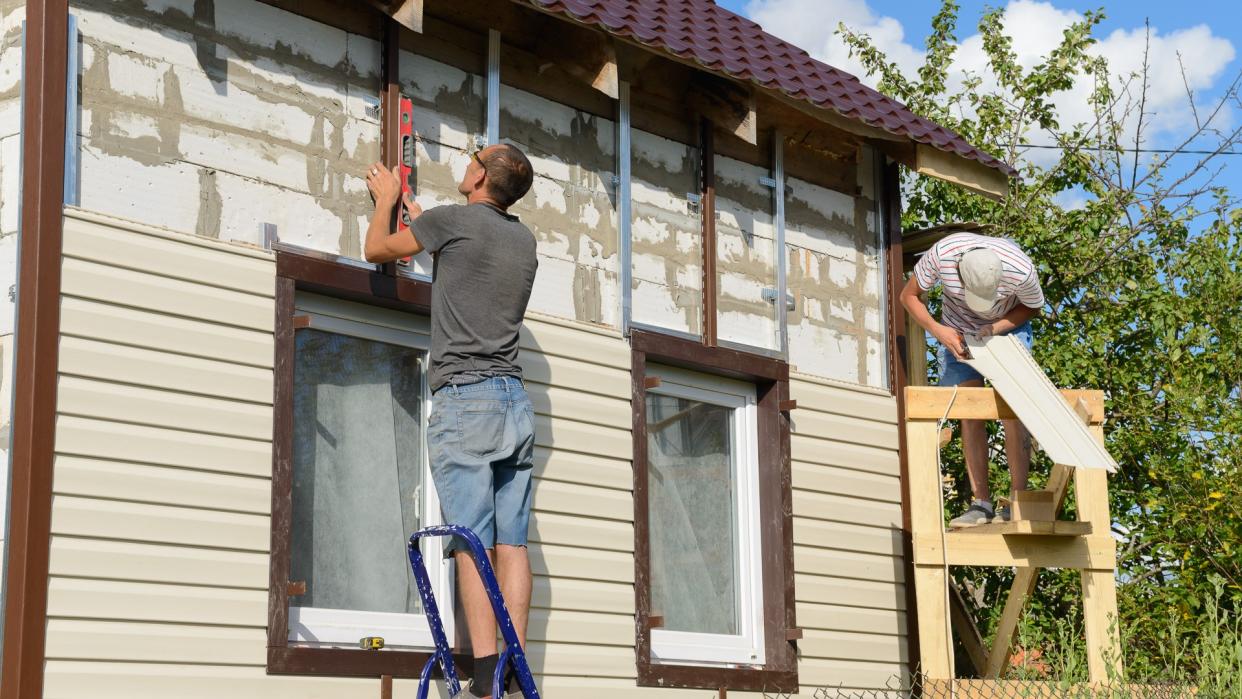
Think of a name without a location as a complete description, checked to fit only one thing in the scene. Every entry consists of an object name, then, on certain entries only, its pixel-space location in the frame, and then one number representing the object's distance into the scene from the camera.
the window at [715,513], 7.84
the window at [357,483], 6.30
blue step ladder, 5.42
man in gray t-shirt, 5.90
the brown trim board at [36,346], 5.18
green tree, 10.86
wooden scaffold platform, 7.53
